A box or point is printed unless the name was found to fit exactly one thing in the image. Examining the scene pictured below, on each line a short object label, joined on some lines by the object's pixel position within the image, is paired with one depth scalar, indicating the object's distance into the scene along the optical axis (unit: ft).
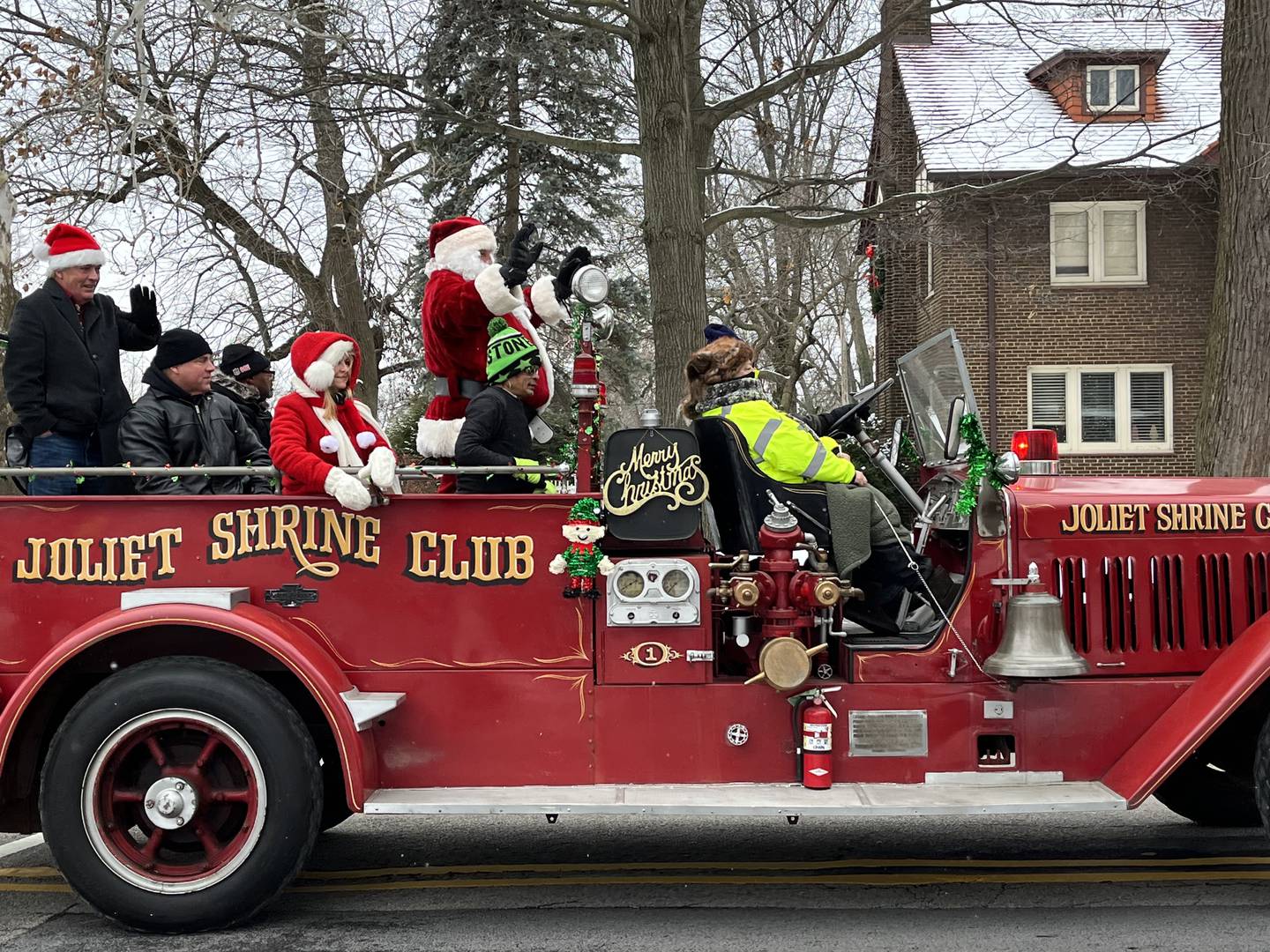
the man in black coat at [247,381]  20.36
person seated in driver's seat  14.80
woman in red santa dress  13.55
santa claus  16.07
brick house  65.62
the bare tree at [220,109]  32.58
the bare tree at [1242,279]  26.14
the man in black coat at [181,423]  15.65
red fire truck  13.33
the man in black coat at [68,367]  15.62
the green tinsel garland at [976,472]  14.21
